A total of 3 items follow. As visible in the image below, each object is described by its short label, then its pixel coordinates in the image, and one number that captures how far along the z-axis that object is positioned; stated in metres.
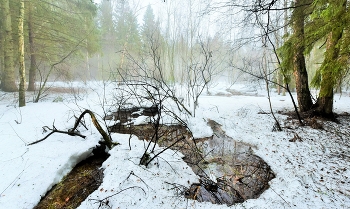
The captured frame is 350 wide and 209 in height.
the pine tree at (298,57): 4.45
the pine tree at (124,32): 20.21
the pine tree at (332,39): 2.88
